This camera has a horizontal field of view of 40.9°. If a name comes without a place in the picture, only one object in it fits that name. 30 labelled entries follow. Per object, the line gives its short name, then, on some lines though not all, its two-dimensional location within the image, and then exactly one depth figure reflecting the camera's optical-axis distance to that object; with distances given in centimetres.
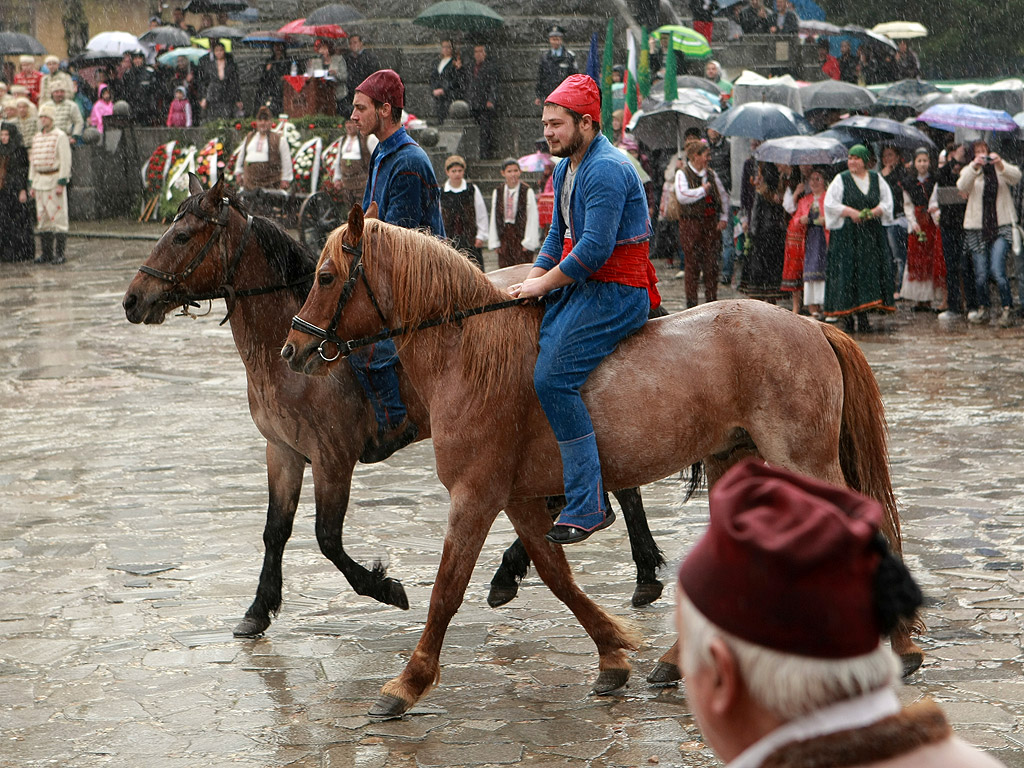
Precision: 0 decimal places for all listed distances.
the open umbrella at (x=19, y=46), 3083
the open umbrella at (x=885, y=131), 1725
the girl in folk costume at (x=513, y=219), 1731
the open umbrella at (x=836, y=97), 1902
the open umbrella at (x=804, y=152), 1588
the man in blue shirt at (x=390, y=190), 627
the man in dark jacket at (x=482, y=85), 2489
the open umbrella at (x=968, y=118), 1672
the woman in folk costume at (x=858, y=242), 1536
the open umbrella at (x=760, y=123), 1719
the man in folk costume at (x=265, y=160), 2178
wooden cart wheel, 1889
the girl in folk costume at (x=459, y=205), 1673
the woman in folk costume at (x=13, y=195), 2370
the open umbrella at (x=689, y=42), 2483
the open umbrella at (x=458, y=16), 2445
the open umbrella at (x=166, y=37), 3194
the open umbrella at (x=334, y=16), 2706
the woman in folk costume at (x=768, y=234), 1652
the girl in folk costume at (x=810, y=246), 1582
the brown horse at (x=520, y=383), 532
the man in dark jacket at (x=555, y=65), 2411
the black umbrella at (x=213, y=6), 3198
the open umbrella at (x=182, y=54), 2983
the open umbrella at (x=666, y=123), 1959
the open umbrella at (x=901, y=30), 3197
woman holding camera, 1549
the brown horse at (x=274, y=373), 617
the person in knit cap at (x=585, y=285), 526
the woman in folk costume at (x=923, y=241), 1645
